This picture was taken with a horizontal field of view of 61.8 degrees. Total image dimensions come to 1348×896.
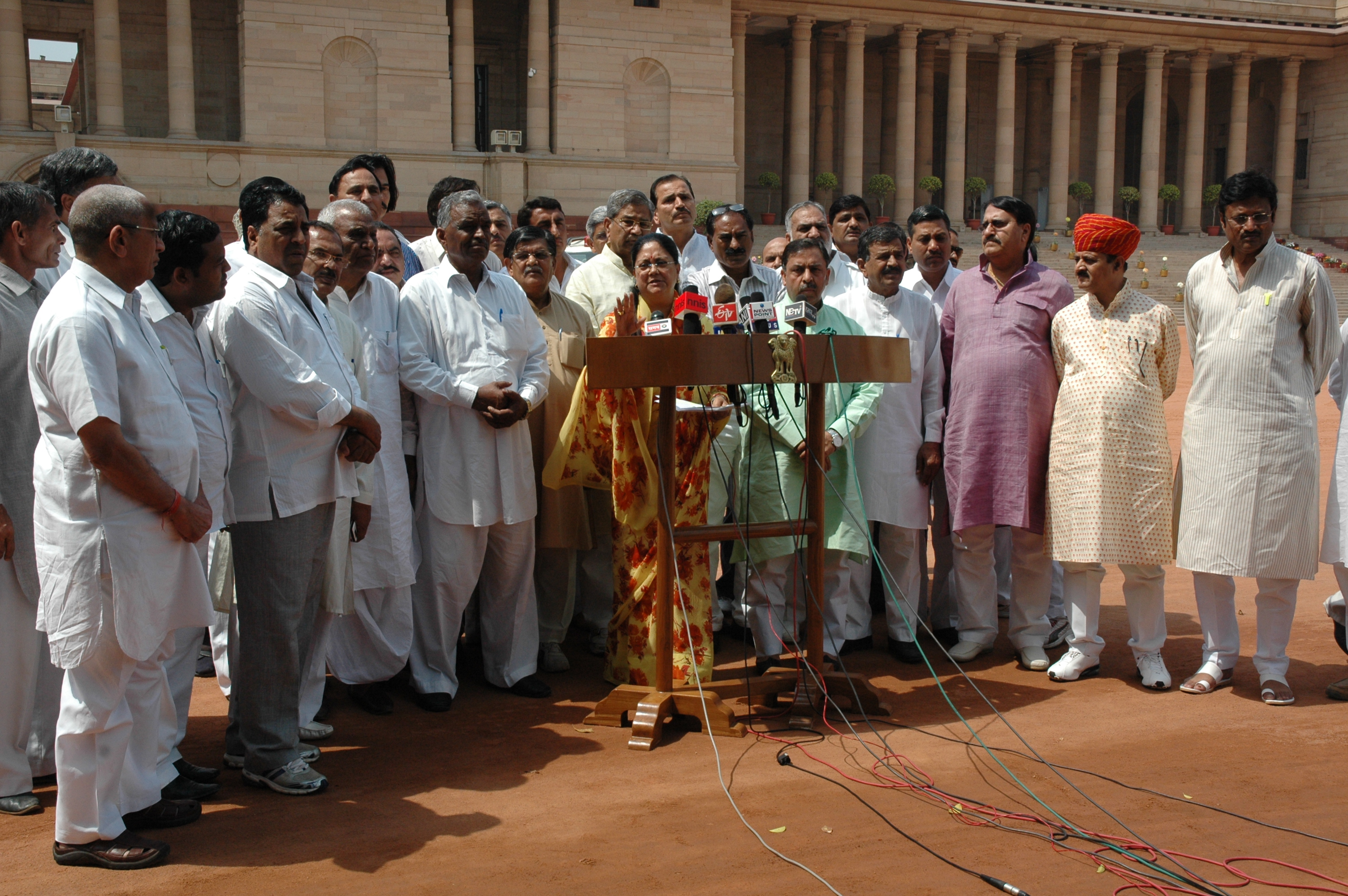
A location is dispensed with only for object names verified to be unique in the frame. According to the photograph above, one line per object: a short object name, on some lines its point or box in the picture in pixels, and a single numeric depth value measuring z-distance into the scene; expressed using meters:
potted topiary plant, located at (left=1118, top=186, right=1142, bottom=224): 35.50
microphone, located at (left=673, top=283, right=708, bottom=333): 4.56
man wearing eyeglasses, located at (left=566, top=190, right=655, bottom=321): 6.35
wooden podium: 4.30
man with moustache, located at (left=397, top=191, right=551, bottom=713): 5.19
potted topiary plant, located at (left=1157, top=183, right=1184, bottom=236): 35.66
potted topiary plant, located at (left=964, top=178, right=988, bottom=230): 34.00
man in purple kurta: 5.70
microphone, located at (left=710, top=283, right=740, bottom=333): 4.57
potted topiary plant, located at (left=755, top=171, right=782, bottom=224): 32.03
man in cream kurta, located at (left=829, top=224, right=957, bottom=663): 5.98
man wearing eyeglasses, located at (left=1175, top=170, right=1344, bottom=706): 5.18
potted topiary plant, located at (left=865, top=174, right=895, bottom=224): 32.59
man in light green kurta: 5.55
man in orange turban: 5.34
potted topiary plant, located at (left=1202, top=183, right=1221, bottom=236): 34.69
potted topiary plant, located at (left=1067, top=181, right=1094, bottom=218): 35.03
